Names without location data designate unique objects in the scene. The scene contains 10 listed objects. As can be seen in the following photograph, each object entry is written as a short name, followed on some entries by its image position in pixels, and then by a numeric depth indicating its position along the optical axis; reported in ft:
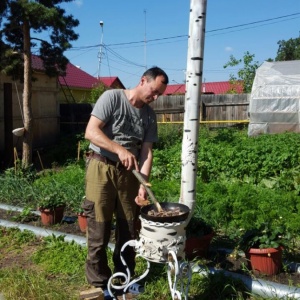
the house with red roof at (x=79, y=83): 61.94
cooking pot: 7.14
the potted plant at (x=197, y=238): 10.32
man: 8.42
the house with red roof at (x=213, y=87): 114.48
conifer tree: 25.76
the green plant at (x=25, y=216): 15.38
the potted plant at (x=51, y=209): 14.68
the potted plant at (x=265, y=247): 9.34
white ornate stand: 7.14
